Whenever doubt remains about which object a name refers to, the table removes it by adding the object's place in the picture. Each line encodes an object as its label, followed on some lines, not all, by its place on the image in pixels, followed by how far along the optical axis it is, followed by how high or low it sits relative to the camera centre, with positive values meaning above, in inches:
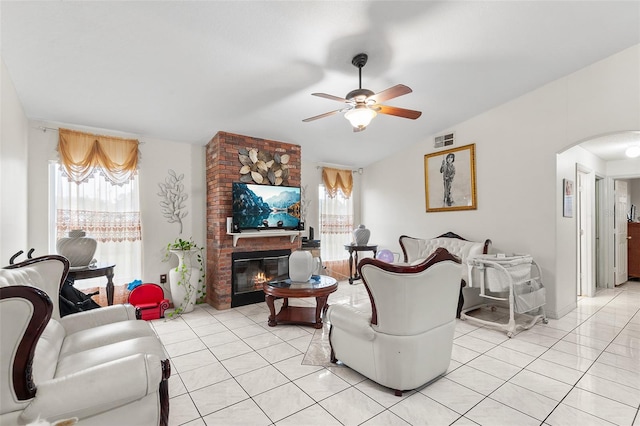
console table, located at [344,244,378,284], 220.7 -26.2
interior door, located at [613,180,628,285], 211.3 -14.6
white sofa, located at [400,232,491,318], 153.2 -21.2
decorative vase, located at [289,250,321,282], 138.6 -24.2
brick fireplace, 164.6 +1.2
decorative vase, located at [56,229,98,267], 119.5 -12.9
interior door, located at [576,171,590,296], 185.8 -17.8
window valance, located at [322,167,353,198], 234.7 +27.2
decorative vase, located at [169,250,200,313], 158.6 -37.2
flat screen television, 167.2 +5.1
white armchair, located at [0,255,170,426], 45.7 -29.6
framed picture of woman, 177.6 +21.7
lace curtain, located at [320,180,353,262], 236.5 -8.4
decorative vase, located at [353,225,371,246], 222.7 -15.9
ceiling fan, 100.0 +39.4
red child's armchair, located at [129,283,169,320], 146.5 -42.9
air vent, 187.0 +47.3
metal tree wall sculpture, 169.0 +10.3
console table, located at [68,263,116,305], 118.4 -23.5
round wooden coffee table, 127.5 -34.3
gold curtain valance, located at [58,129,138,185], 140.9 +30.3
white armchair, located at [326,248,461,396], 79.1 -30.8
